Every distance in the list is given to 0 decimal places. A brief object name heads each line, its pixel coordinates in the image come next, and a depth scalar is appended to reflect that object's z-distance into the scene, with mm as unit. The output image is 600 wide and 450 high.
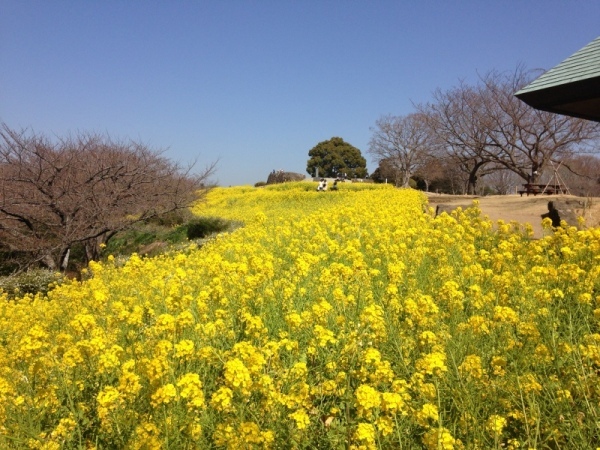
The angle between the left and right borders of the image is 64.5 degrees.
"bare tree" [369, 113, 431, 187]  35312
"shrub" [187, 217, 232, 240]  14953
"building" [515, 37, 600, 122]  5375
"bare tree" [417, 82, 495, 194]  21594
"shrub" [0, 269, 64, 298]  8445
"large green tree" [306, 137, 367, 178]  53750
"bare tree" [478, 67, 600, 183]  20562
